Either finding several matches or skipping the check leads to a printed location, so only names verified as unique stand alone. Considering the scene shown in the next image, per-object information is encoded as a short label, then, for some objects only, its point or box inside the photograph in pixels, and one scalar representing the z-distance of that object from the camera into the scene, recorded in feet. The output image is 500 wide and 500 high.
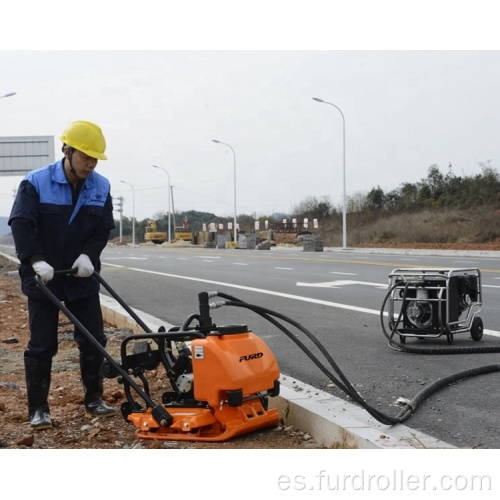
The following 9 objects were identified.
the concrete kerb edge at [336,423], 13.82
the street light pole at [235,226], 210.79
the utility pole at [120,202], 215.92
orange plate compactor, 15.20
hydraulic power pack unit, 26.02
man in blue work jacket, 17.16
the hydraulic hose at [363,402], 15.24
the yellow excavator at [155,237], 276.82
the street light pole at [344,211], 147.02
